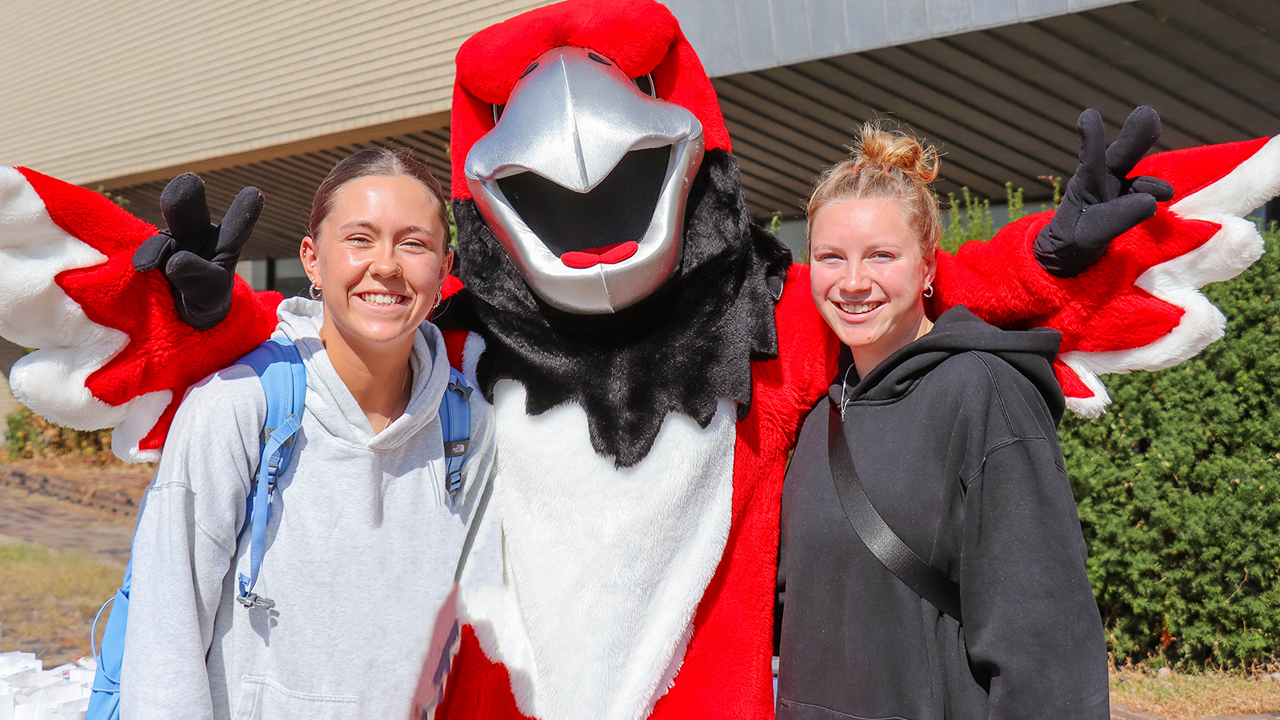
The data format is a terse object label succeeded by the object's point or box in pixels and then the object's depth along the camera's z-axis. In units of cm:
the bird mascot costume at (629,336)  195
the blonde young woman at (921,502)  165
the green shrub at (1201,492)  468
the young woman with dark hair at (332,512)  173
